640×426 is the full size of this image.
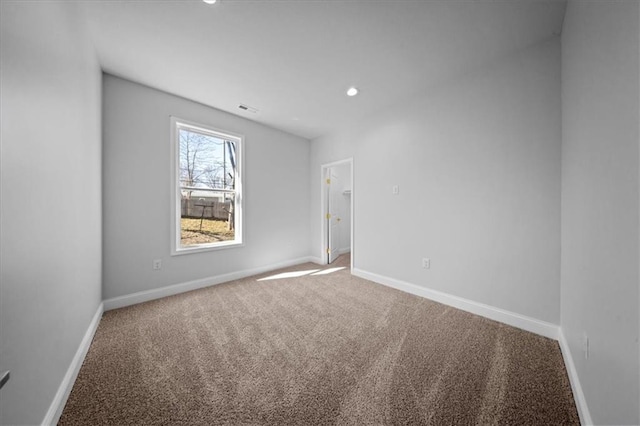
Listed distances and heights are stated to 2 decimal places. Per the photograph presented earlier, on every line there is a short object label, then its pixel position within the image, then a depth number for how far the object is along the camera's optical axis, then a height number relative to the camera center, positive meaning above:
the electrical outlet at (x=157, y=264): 2.83 -0.69
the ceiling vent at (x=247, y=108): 3.25 +1.53
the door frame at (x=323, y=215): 4.45 -0.08
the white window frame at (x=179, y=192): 2.97 +0.34
